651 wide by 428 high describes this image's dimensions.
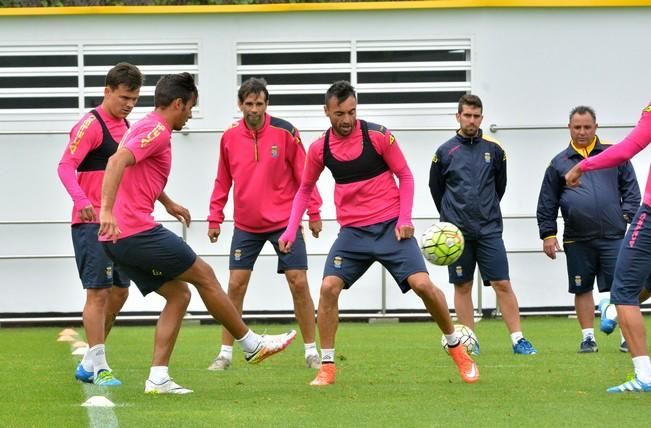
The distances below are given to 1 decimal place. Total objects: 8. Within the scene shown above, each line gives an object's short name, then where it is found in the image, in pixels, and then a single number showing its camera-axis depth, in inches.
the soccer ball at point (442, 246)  853.2
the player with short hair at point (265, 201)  884.0
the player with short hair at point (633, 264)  685.9
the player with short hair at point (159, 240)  693.9
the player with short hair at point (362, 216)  762.2
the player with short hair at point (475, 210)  967.0
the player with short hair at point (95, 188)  768.9
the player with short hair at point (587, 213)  957.8
